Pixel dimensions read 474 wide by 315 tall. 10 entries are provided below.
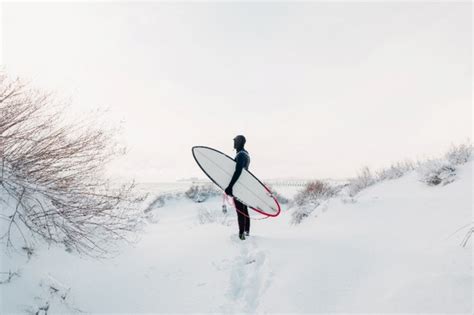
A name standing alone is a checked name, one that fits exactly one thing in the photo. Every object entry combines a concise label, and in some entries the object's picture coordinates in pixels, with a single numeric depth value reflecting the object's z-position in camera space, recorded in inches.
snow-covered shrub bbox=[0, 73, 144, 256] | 133.4
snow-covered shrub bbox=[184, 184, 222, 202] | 702.4
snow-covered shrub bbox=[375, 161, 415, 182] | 360.5
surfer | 212.1
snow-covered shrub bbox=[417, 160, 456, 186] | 247.1
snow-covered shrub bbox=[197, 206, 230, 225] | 377.7
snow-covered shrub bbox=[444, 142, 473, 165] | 279.9
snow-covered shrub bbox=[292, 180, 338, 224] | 327.9
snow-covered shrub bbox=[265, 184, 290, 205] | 678.4
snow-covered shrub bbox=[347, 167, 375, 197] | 393.7
